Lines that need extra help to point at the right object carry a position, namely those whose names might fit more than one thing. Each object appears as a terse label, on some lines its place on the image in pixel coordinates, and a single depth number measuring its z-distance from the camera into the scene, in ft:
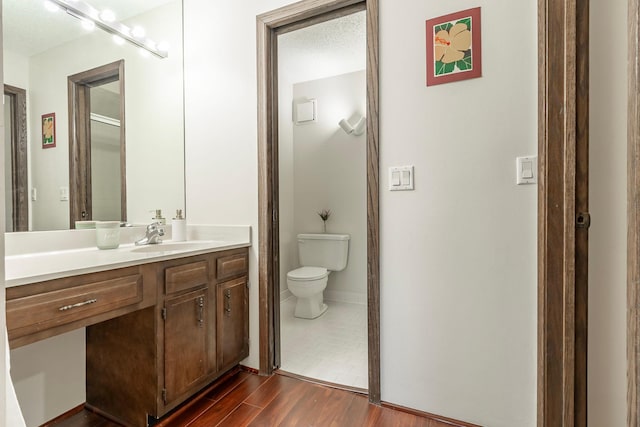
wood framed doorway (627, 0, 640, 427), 1.29
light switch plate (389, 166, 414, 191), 4.89
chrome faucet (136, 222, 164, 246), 6.11
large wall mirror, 4.72
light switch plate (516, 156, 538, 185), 4.14
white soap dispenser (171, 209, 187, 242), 6.63
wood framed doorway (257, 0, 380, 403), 5.67
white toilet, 7.68
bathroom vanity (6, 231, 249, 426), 3.63
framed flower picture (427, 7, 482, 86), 4.44
